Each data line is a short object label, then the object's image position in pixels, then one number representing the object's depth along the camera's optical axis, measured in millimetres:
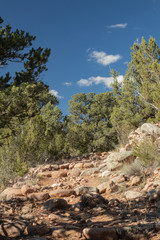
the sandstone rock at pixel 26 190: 6941
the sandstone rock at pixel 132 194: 5457
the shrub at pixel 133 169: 7430
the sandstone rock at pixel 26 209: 5145
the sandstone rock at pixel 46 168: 10633
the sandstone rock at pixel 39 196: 6250
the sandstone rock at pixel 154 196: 4820
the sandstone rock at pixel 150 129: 9914
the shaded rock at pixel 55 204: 5290
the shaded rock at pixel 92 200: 5301
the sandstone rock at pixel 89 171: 9212
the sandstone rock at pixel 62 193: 6414
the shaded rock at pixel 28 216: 4564
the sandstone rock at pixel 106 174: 8269
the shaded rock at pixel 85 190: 6479
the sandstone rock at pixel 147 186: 5807
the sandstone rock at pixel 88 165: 10574
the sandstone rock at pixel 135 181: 6488
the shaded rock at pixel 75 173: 9380
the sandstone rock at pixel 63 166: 11076
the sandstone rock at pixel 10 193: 6668
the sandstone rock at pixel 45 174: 9625
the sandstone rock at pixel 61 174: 9514
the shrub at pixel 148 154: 7292
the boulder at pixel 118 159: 8727
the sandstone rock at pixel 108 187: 6375
